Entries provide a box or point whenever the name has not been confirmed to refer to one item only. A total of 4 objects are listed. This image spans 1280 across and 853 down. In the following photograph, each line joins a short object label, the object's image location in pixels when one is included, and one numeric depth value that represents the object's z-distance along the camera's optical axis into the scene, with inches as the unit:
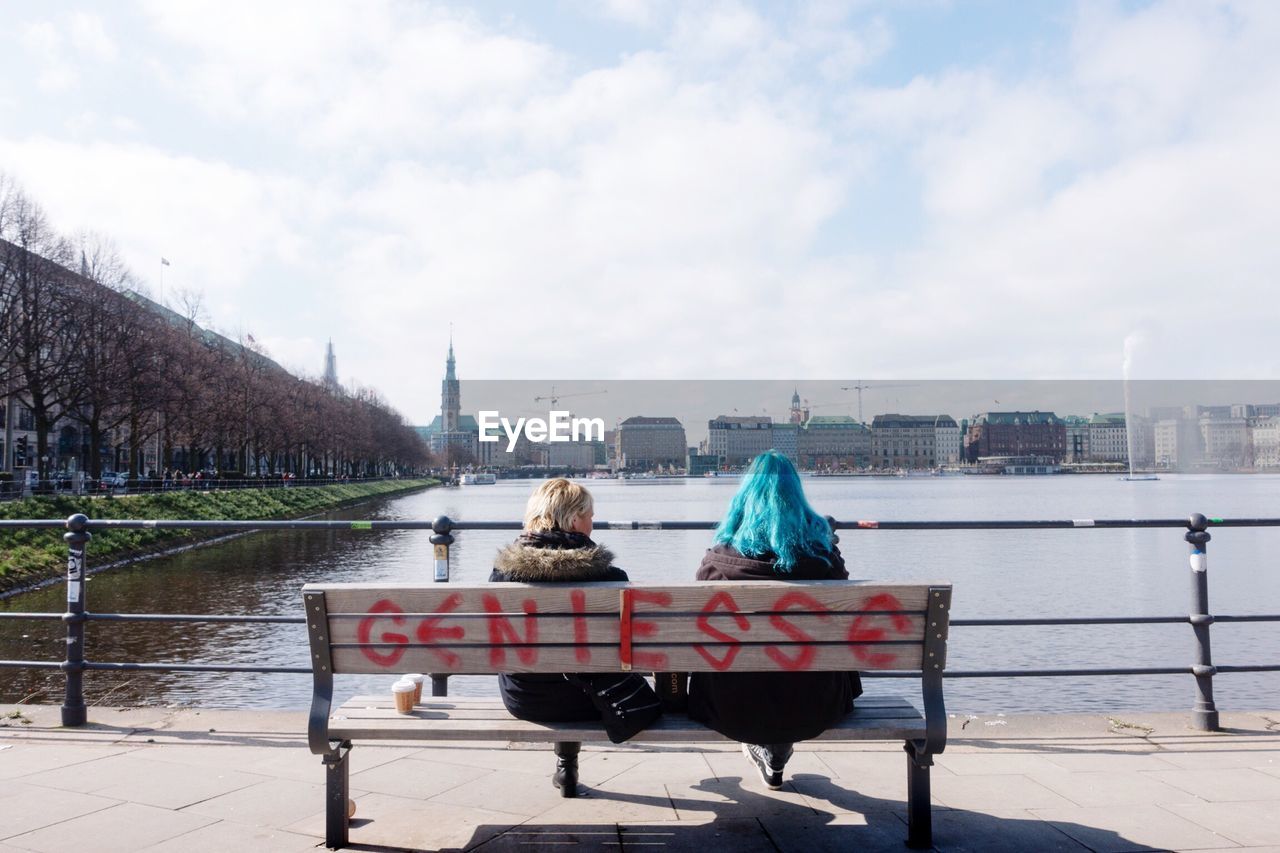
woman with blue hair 169.0
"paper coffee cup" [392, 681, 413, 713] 177.9
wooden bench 162.9
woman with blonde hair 167.6
